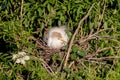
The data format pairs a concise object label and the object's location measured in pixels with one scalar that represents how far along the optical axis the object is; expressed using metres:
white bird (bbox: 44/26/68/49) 7.67
